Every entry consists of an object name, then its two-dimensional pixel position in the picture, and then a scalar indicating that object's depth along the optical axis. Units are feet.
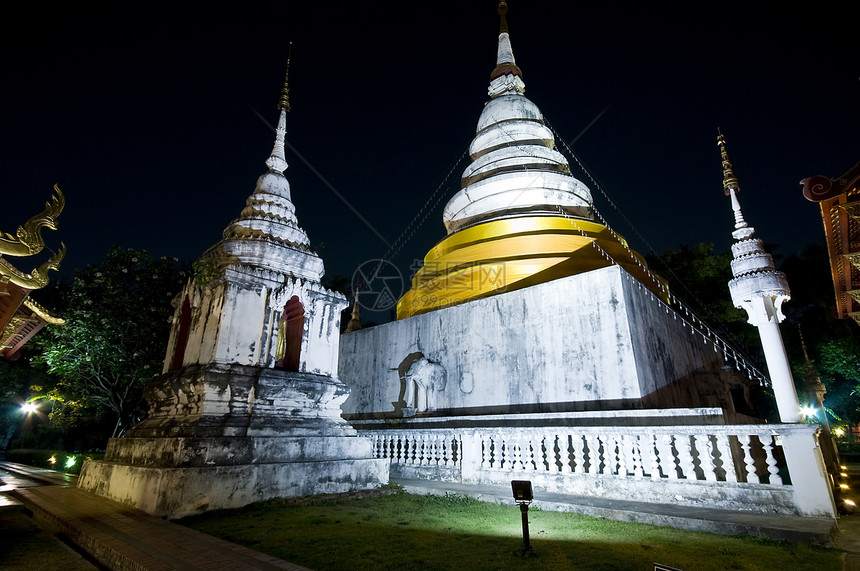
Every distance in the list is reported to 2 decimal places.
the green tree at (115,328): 38.93
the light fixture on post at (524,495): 13.65
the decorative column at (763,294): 24.31
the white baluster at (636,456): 21.95
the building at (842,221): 18.33
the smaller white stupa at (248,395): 20.52
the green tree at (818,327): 63.31
